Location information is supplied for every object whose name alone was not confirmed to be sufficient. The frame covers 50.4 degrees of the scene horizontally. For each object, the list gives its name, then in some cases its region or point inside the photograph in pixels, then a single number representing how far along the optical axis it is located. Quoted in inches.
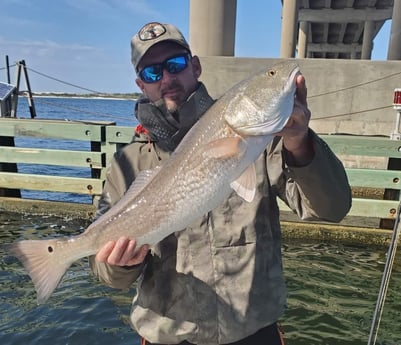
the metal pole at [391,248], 127.3
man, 86.3
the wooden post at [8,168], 344.8
